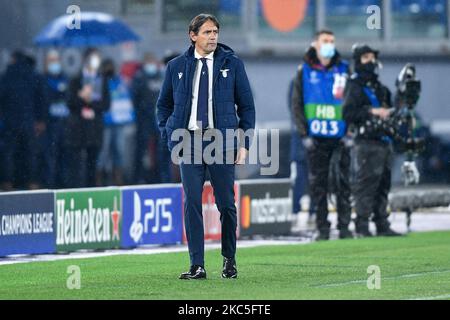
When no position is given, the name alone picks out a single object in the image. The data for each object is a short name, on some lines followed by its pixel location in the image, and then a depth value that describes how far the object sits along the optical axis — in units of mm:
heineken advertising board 17719
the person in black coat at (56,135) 24828
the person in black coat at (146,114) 25688
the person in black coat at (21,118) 24203
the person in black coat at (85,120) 24484
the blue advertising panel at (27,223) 17109
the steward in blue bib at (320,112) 19453
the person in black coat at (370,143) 19766
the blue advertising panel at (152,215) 18516
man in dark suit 14188
